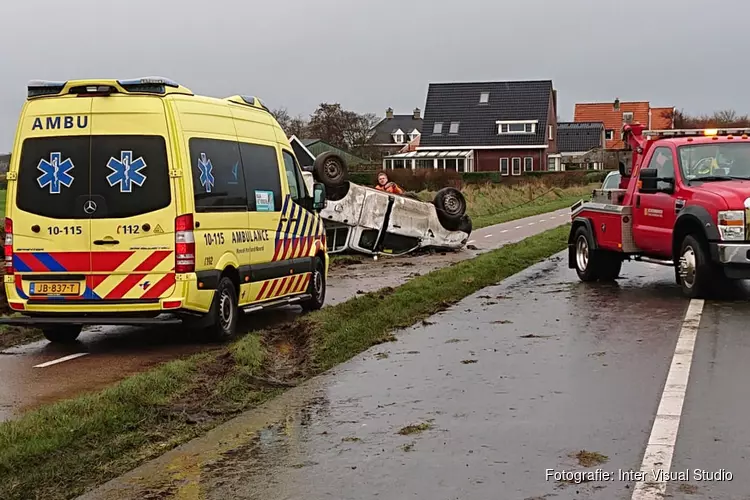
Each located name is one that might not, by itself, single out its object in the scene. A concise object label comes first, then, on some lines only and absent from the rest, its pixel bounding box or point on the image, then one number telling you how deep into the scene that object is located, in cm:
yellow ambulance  1014
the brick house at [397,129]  12531
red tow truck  1220
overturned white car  2127
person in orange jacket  2305
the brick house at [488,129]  8225
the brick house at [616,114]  9869
